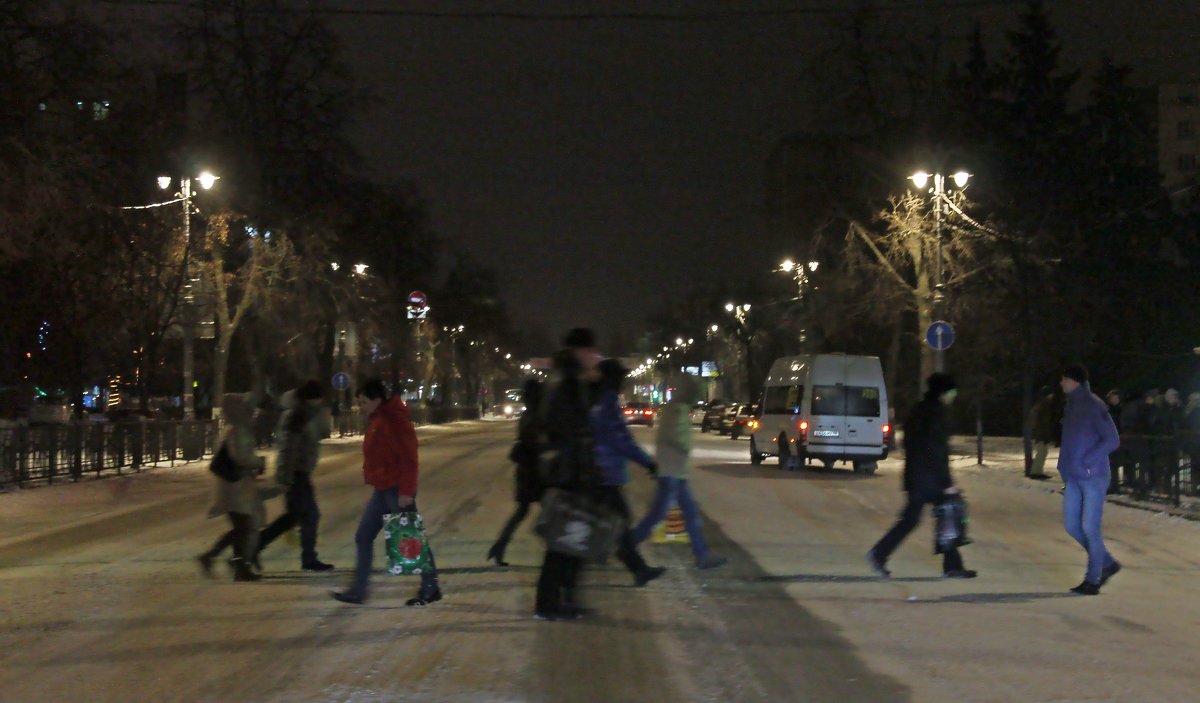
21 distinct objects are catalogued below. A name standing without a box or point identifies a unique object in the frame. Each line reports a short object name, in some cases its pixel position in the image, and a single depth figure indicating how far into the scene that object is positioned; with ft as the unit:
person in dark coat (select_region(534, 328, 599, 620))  30.25
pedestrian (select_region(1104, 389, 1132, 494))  72.43
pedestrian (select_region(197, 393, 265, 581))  37.65
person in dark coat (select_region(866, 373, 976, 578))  37.37
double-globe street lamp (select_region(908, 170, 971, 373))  112.68
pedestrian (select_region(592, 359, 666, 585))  32.01
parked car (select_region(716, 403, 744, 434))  197.08
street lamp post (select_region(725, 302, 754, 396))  249.36
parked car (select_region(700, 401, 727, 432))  210.59
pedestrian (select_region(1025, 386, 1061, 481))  85.66
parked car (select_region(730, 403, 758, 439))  175.11
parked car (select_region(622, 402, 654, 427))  242.17
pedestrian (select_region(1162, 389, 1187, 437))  82.71
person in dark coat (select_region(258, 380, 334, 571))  39.09
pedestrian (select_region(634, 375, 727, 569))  39.93
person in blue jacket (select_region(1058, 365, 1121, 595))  35.76
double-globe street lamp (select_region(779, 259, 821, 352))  165.48
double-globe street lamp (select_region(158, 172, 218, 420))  112.47
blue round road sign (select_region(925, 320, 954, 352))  100.78
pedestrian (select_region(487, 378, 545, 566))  38.51
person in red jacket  33.27
